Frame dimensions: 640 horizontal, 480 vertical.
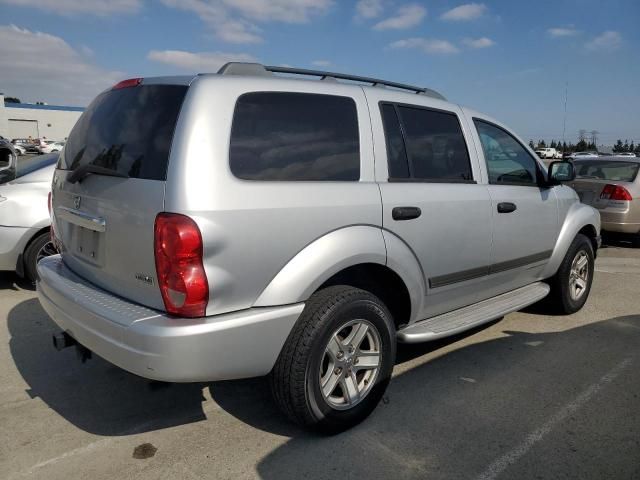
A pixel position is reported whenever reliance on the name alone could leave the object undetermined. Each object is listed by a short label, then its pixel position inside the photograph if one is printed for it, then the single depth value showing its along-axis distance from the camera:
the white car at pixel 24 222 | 5.00
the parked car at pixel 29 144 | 41.95
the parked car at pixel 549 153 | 47.26
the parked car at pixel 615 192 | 8.02
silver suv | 2.30
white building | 60.51
